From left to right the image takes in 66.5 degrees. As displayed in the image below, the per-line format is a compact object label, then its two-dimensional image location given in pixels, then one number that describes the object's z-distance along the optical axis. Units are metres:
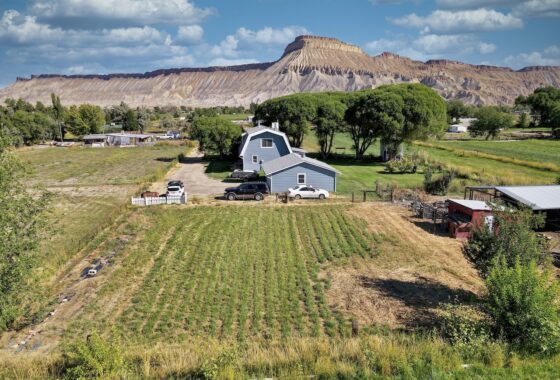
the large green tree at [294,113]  55.06
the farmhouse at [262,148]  44.84
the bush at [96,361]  9.38
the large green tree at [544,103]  110.15
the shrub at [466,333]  10.53
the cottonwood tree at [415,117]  49.19
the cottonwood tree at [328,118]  53.69
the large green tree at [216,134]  55.34
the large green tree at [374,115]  48.56
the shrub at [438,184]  35.19
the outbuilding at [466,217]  24.58
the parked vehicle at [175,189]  33.21
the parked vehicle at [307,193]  34.28
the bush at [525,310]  10.68
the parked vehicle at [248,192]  33.91
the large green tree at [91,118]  102.81
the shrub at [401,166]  46.31
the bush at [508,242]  14.95
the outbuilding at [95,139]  88.25
